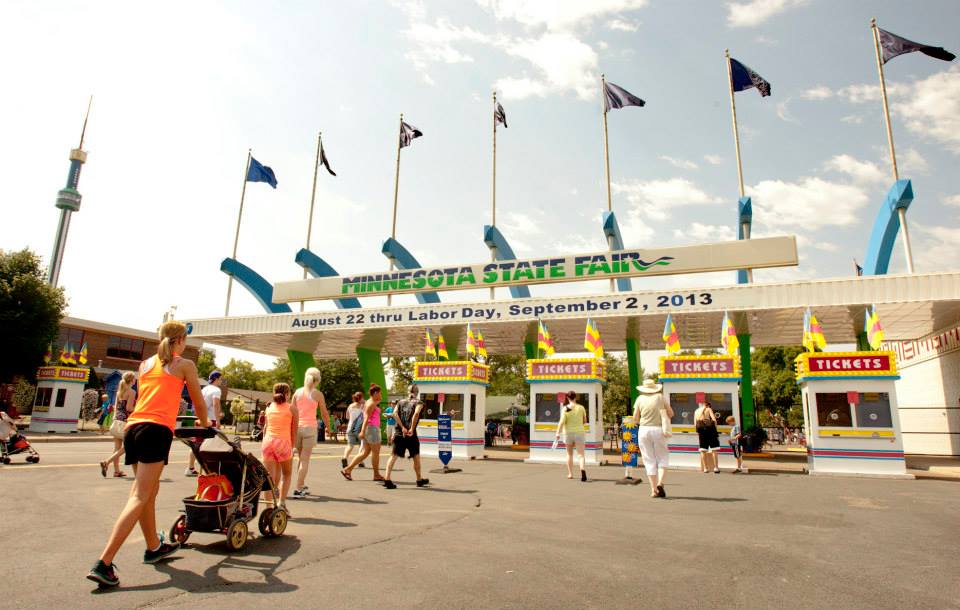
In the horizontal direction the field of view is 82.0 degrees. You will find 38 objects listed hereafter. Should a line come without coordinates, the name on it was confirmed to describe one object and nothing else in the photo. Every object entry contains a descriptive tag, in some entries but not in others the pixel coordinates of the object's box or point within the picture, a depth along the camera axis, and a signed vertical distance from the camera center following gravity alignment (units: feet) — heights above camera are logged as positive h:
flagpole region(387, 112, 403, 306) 84.93 +31.68
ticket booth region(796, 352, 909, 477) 43.62 +1.59
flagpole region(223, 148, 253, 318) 92.38 +30.80
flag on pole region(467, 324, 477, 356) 68.90 +9.73
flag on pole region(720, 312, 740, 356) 57.57 +9.37
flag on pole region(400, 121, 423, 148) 96.02 +48.70
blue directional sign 41.86 -1.34
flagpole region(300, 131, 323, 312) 95.84 +39.45
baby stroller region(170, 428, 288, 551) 15.07 -2.34
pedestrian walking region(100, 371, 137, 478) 28.68 -0.07
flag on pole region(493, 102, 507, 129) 91.30 +49.79
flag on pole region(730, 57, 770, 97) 73.41 +45.96
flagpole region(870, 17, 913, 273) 57.52 +30.02
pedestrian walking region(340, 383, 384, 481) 30.37 -0.61
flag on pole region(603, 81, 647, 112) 81.35 +47.93
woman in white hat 29.32 -0.47
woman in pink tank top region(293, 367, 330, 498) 25.90 -0.01
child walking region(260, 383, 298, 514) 20.56 -0.92
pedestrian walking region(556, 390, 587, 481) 37.63 -0.09
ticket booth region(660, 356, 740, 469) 50.01 +3.17
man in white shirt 29.43 +0.95
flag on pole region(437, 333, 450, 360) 75.20 +9.86
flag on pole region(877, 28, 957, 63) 58.95 +41.98
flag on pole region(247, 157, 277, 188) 98.73 +42.63
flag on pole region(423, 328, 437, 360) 74.28 +9.61
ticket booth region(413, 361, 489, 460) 59.93 +2.22
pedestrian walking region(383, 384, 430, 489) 30.71 -0.61
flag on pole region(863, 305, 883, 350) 49.83 +9.28
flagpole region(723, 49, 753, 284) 70.33 +37.00
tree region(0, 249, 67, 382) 83.97 +14.49
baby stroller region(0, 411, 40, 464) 36.37 -2.23
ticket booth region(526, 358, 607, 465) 54.29 +2.75
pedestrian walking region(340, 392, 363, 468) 36.24 -0.25
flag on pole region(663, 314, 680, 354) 60.54 +9.56
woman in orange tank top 12.55 -0.38
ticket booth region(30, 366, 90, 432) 82.69 +1.45
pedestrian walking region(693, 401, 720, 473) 43.86 +0.01
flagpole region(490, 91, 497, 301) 80.86 +25.49
